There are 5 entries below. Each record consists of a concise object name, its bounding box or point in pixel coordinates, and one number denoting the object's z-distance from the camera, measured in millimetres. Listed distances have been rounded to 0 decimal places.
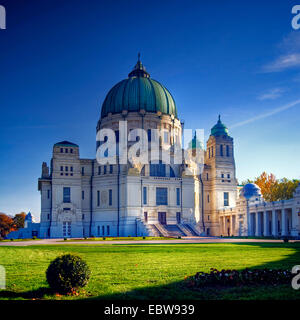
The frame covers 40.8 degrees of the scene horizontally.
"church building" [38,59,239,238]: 81375
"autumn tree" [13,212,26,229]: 121525
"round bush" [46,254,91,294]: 14391
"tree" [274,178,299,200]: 96000
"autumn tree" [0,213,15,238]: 107988
